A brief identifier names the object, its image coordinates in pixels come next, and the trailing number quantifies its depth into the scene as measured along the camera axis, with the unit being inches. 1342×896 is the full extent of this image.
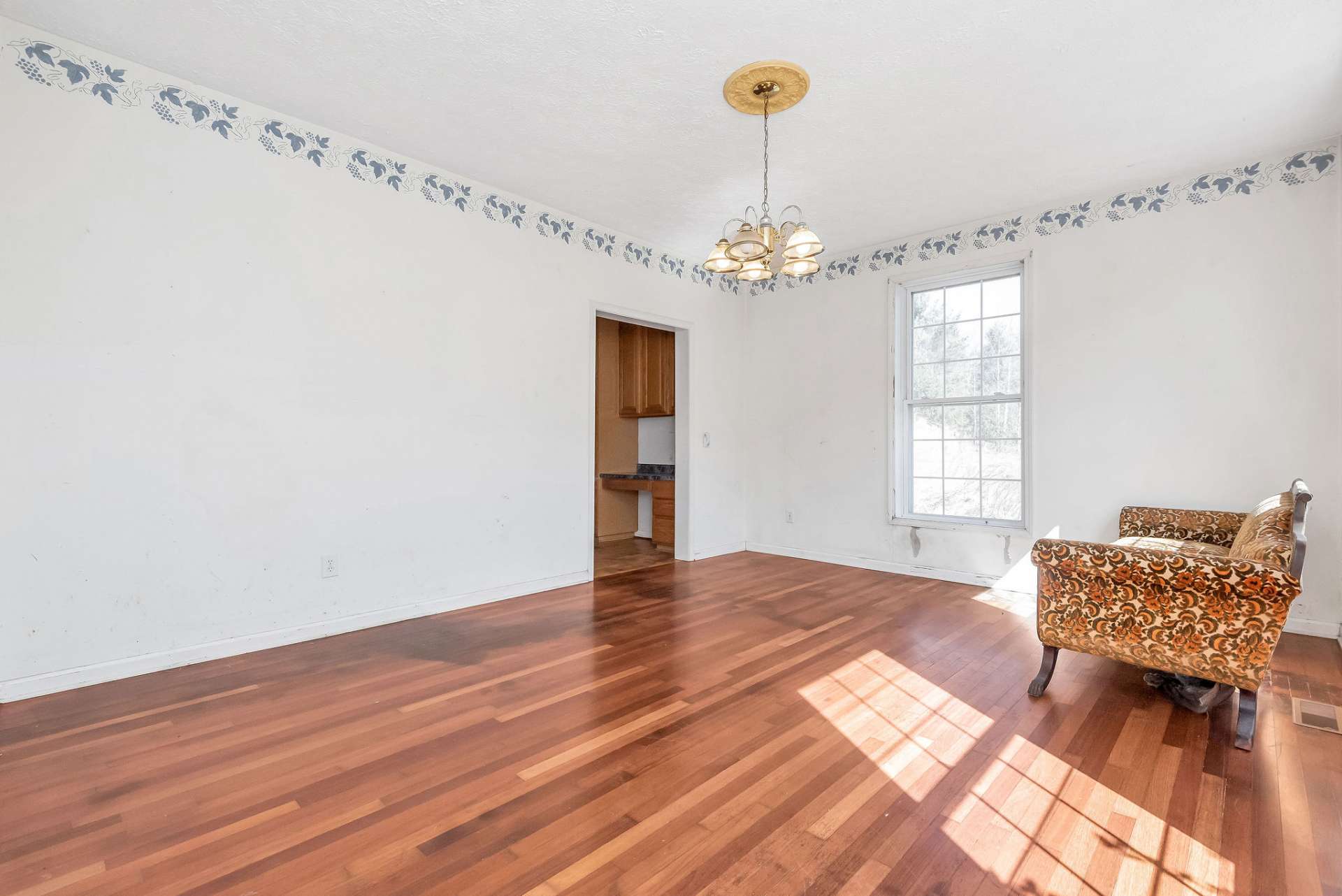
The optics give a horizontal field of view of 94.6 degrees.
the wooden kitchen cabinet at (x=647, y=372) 260.2
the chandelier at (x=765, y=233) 113.0
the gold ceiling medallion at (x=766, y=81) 113.0
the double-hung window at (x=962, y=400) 187.5
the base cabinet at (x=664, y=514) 252.1
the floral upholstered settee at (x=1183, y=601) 86.9
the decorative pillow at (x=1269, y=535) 91.0
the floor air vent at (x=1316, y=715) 94.9
